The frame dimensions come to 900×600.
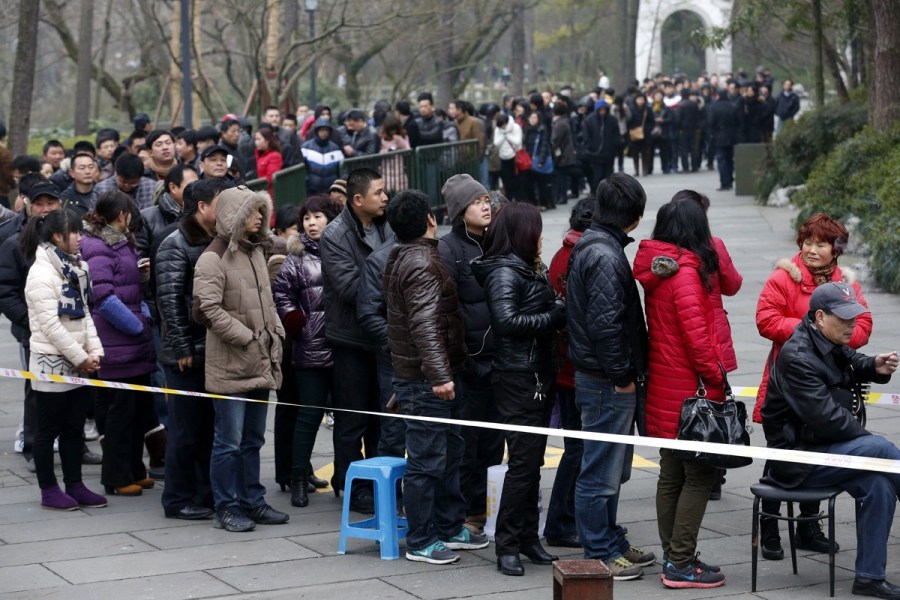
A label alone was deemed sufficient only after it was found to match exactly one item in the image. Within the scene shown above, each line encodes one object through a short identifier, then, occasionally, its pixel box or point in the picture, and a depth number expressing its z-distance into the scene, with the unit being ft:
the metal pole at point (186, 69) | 67.51
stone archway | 208.85
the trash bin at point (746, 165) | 81.05
